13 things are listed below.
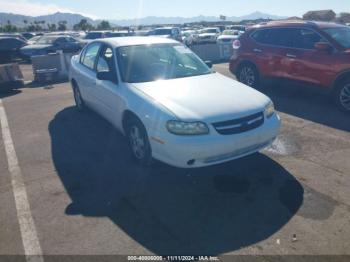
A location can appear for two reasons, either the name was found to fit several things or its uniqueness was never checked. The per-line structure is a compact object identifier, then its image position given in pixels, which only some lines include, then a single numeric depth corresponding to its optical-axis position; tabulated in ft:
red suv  22.07
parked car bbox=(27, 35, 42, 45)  66.13
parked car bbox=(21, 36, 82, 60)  60.23
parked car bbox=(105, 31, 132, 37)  85.73
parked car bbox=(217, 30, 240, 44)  63.09
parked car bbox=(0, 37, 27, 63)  62.39
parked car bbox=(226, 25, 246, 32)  103.03
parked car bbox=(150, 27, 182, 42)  87.91
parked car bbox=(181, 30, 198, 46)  80.57
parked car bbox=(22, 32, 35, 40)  121.15
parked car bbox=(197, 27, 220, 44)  77.30
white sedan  12.62
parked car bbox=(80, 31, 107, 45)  85.89
